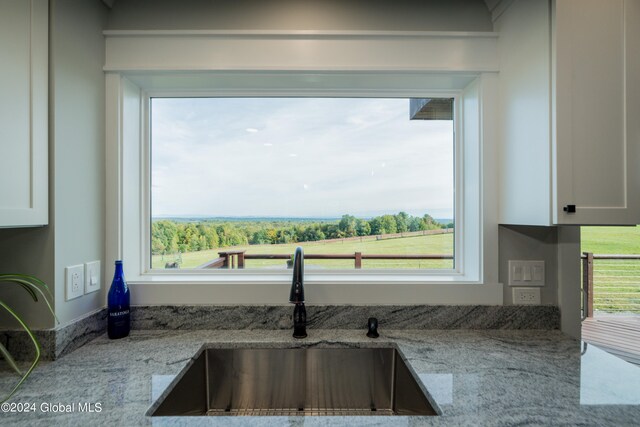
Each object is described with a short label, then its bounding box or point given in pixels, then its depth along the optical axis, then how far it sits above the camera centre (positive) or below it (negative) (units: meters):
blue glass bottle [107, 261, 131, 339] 1.23 -0.39
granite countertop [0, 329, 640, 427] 0.75 -0.51
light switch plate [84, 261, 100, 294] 1.21 -0.25
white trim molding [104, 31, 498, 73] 1.33 +0.72
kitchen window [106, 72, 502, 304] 1.35 +0.06
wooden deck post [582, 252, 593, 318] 2.18 -0.44
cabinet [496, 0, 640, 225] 1.02 +0.34
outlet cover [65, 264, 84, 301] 1.12 -0.25
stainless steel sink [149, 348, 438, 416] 1.16 -0.66
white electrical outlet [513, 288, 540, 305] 1.35 -0.37
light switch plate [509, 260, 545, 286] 1.35 -0.27
